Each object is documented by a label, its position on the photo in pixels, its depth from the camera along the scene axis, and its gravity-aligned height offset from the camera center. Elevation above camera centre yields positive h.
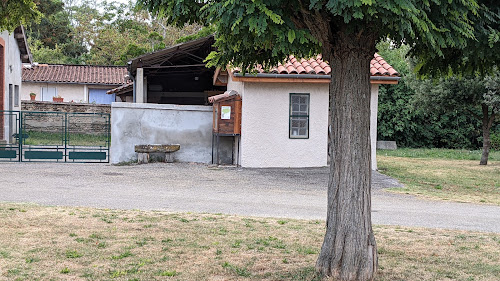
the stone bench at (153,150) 19.23 -0.67
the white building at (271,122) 18.31 +0.24
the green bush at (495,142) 36.16 -0.43
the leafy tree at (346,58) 5.29 +0.72
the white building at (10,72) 25.42 +2.44
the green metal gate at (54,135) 19.92 -0.40
